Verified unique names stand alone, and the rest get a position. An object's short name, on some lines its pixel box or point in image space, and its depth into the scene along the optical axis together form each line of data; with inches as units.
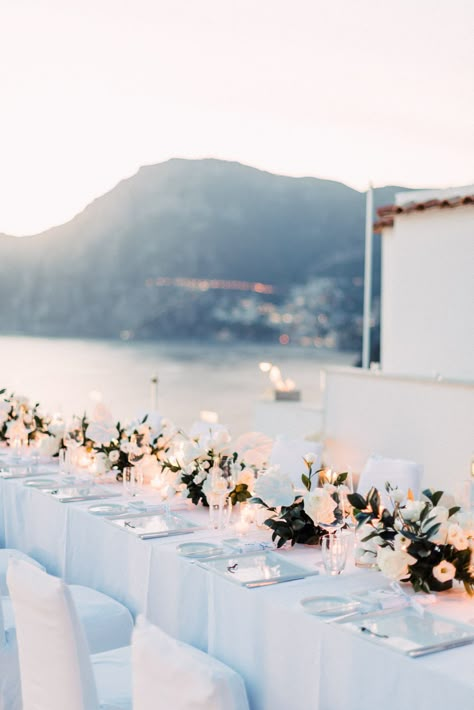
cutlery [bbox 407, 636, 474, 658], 74.7
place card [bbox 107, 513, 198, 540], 119.0
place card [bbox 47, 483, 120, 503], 143.6
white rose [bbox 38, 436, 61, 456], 182.2
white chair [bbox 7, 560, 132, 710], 81.6
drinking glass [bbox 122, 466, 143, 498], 148.4
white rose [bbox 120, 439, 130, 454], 154.1
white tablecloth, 74.6
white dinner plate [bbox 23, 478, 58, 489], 155.0
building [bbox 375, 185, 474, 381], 300.5
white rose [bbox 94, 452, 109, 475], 159.0
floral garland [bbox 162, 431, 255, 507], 130.3
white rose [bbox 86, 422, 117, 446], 160.7
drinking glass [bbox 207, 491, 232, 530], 123.2
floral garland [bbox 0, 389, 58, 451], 187.0
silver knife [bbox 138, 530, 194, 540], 117.2
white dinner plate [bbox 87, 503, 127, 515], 133.0
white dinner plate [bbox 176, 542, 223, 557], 108.0
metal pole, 377.1
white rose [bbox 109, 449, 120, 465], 160.4
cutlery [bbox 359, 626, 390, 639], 78.9
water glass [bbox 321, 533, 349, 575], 97.8
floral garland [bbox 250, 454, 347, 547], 111.0
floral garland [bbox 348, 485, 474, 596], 91.4
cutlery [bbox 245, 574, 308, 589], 94.1
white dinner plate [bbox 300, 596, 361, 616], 85.4
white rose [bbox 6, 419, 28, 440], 187.0
